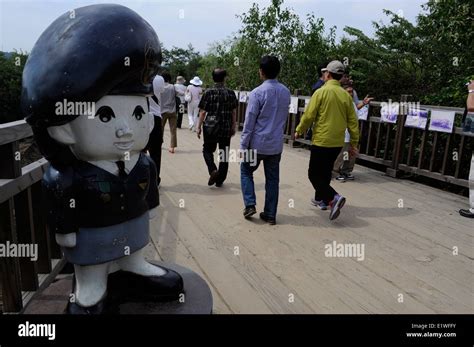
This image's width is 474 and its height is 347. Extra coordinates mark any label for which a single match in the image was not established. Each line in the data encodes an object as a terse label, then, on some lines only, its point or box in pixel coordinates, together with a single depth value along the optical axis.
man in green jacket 4.52
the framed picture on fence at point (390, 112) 6.71
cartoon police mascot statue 2.00
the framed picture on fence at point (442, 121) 5.75
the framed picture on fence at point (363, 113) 7.27
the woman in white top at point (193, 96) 11.69
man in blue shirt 4.23
